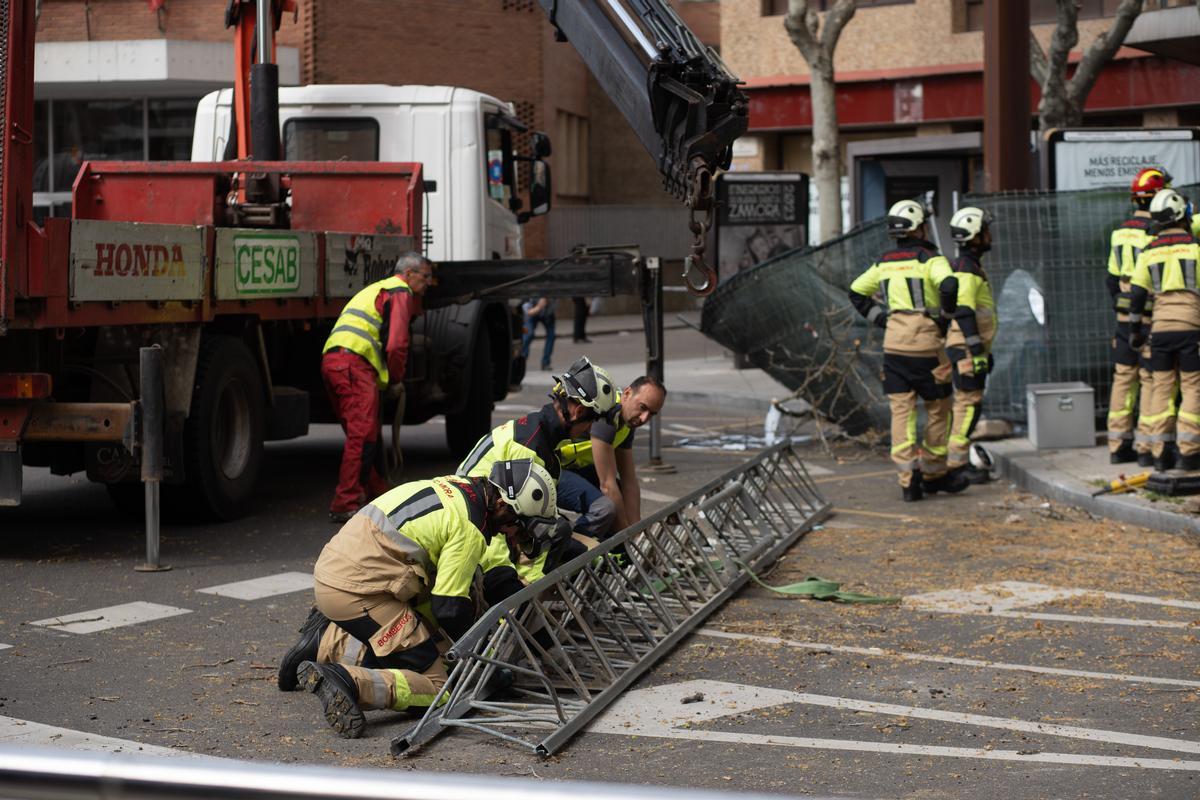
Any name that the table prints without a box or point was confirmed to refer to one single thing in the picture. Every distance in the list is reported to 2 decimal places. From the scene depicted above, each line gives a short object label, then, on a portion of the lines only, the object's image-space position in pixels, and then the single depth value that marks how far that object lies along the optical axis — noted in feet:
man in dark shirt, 25.62
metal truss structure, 18.53
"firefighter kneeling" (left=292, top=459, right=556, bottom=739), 19.30
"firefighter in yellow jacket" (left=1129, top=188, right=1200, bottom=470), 36.11
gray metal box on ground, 41.98
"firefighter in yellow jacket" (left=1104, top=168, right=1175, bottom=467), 38.88
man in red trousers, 34.24
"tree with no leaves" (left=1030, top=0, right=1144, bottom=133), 57.98
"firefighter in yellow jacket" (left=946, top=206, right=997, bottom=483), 38.42
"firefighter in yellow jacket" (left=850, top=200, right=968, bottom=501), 37.22
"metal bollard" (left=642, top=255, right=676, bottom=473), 41.34
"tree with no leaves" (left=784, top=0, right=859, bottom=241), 65.31
